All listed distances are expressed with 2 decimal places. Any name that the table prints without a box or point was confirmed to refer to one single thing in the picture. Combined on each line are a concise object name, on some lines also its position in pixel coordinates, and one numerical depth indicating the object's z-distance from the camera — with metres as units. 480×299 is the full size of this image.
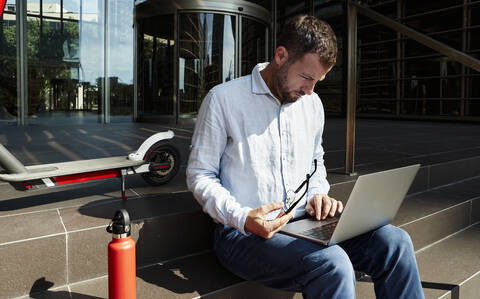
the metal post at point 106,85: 9.48
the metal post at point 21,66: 8.48
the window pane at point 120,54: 9.56
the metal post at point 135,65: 9.71
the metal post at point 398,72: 12.40
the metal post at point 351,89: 3.07
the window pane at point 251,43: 9.57
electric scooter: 1.88
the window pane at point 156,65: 9.13
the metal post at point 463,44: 10.83
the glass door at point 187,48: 8.98
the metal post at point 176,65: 8.94
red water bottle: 1.30
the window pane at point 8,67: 8.33
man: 1.47
